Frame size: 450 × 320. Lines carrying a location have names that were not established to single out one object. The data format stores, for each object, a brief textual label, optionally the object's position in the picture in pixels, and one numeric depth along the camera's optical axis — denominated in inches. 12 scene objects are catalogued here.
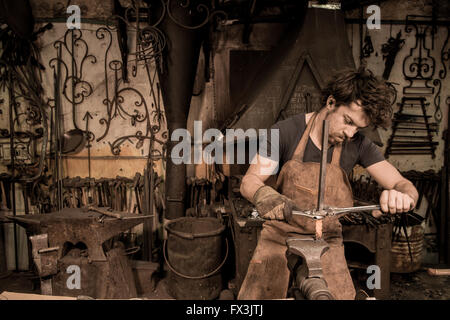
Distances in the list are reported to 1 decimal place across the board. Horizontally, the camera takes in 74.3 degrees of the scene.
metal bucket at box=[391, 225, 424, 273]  135.3
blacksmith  70.0
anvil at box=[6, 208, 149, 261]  103.2
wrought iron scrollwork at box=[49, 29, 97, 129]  143.6
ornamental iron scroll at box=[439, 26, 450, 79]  153.1
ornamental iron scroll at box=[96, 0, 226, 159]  142.7
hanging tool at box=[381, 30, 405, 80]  149.3
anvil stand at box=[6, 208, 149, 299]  102.9
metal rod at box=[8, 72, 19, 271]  140.5
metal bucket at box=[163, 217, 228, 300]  115.3
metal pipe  126.7
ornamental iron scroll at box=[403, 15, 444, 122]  152.1
